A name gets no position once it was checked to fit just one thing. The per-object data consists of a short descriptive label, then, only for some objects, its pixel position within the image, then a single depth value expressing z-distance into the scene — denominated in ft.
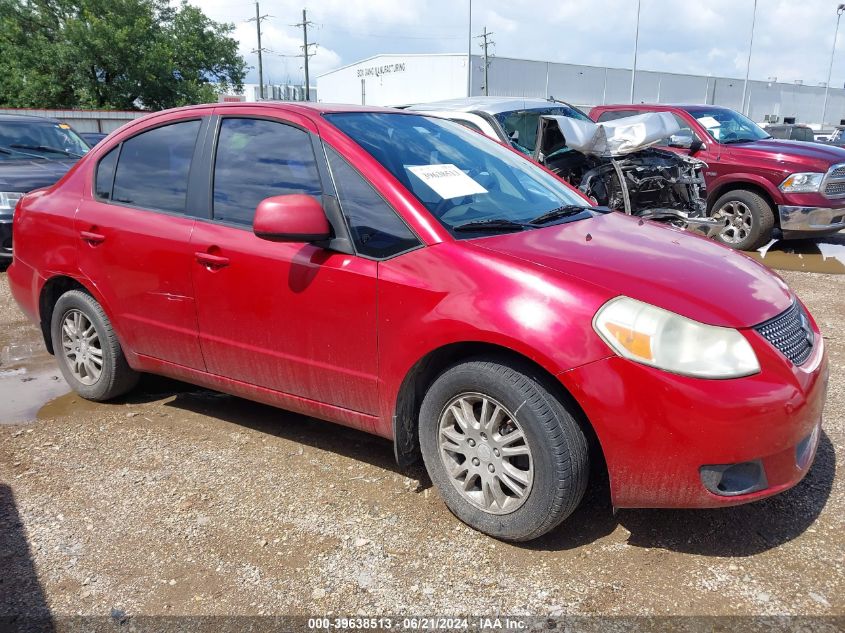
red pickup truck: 27.02
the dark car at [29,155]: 25.61
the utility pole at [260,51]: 167.99
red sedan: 7.79
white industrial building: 193.16
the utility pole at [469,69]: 160.86
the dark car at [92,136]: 56.07
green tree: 118.32
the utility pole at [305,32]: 181.48
